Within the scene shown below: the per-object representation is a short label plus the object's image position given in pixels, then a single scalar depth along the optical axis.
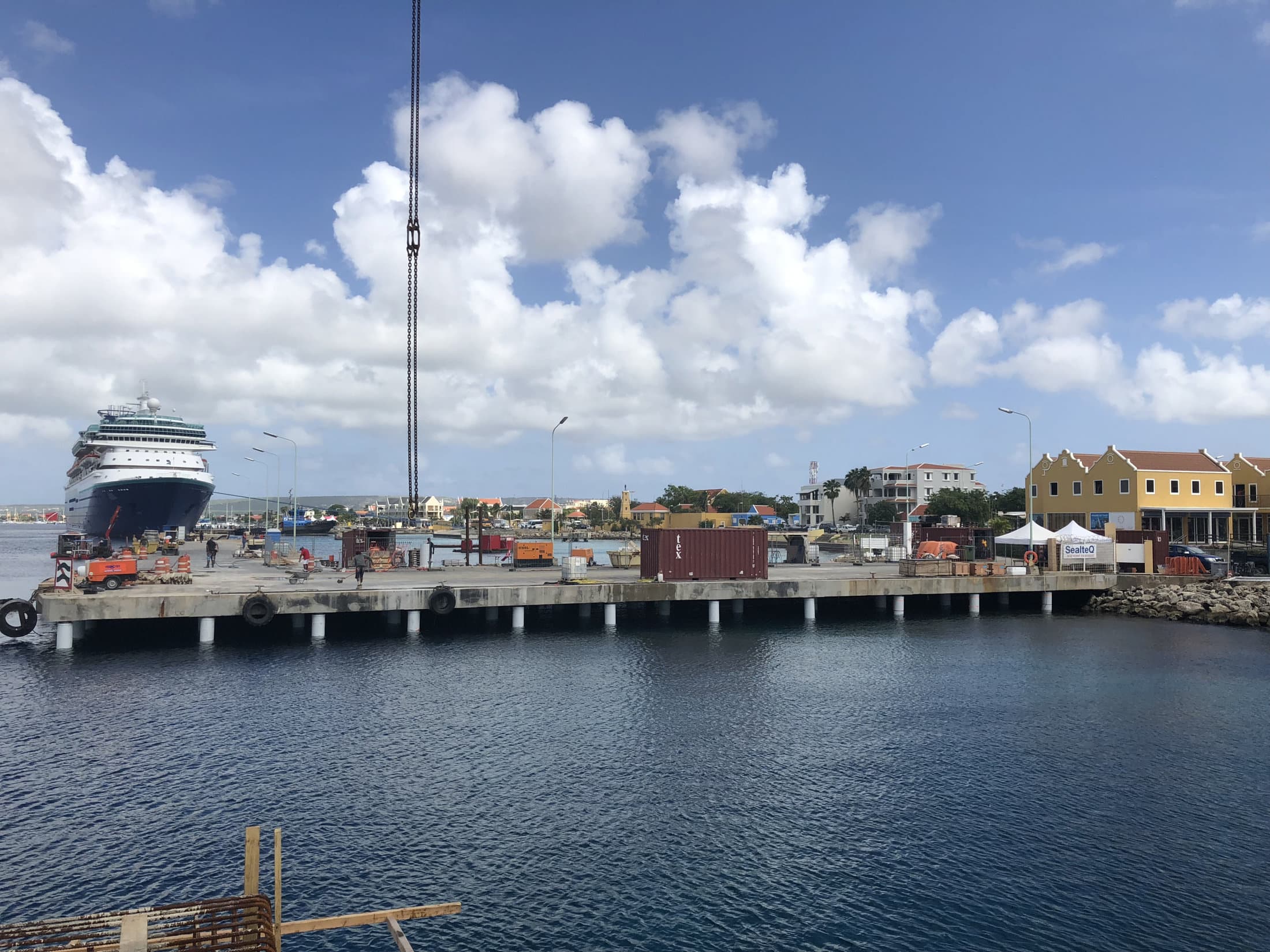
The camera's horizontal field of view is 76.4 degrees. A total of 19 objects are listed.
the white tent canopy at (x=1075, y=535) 55.47
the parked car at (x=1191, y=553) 57.65
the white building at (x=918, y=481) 165.12
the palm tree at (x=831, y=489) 174.50
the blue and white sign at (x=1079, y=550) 55.22
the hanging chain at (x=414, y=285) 104.06
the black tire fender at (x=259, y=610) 38.12
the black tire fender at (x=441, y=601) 41.47
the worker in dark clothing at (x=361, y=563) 43.41
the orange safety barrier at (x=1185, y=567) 55.22
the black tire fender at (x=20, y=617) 39.66
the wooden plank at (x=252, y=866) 11.17
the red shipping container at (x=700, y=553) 46.38
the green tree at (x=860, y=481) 155.38
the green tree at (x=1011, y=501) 127.52
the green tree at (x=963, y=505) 133.88
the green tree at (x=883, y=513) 155.62
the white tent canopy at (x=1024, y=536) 57.22
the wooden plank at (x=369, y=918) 10.98
